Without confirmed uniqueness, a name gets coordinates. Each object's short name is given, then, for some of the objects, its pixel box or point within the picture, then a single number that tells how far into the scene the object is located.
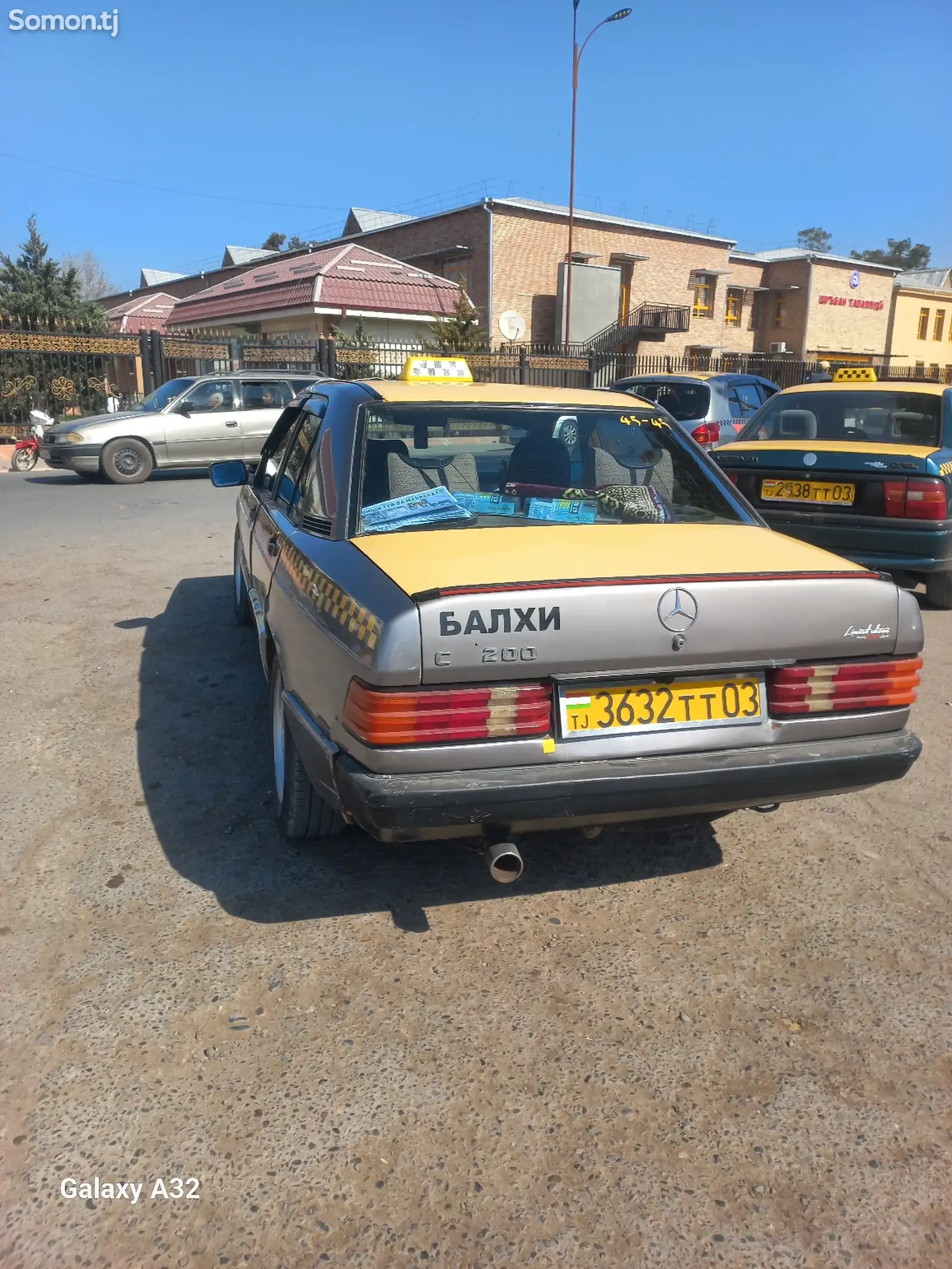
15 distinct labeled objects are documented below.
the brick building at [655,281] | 35.00
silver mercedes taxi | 2.33
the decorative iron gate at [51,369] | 17.78
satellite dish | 33.94
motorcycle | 16.12
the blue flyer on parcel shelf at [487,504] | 3.13
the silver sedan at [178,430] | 13.72
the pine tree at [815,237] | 103.88
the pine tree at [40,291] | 25.94
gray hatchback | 10.83
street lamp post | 24.56
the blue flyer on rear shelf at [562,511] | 3.15
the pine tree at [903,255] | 104.56
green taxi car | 5.96
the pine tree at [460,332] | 26.44
